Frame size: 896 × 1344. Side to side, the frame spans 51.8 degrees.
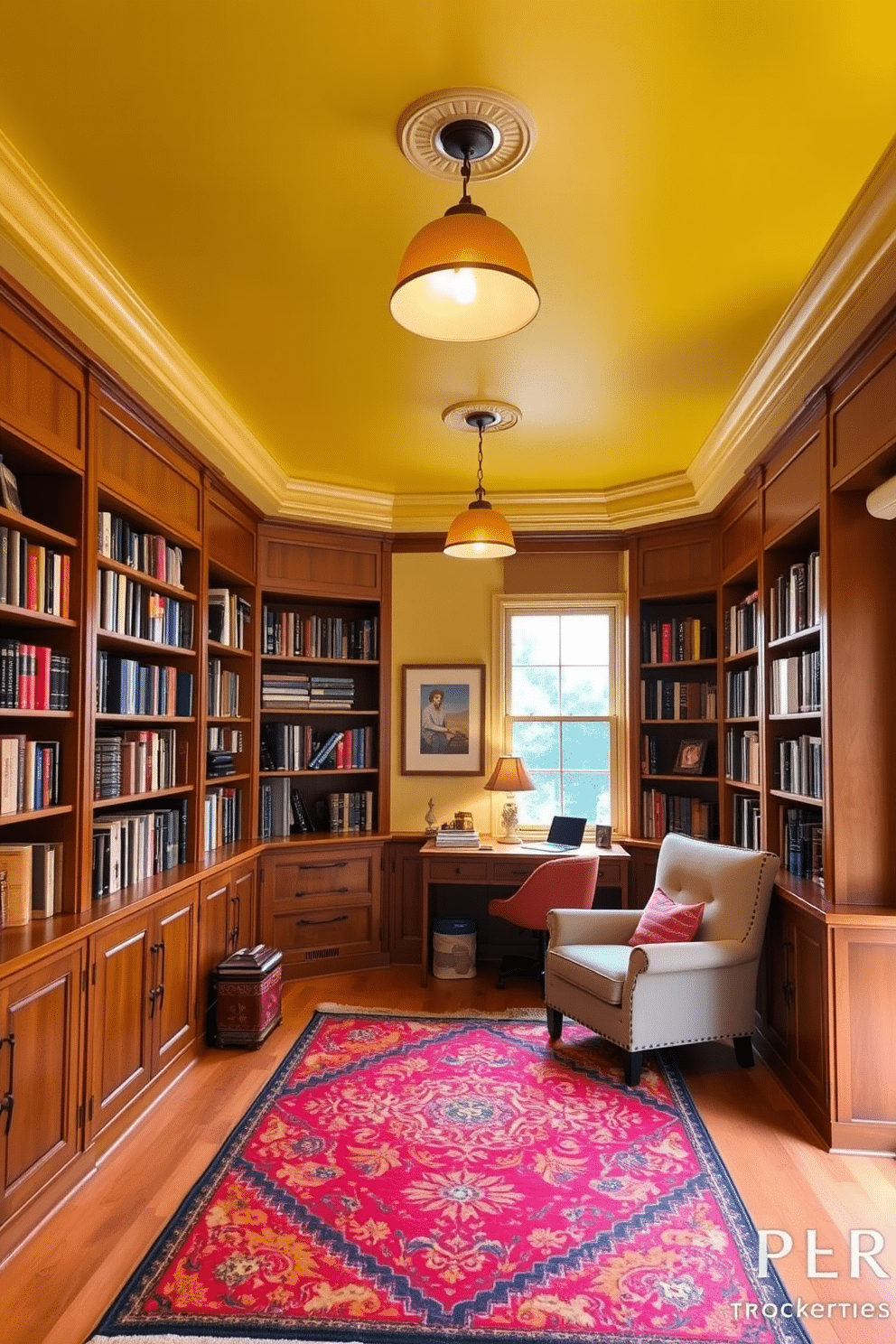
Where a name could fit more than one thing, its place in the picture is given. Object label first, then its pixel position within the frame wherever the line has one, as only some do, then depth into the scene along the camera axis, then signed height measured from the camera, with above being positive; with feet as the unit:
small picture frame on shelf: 18.95 -0.86
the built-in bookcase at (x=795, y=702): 13.17 +0.20
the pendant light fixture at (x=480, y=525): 15.03 +3.14
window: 20.40 +0.27
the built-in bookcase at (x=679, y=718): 18.94 -0.06
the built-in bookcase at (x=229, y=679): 16.58 +0.68
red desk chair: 16.94 -3.23
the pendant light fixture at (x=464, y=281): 6.97 +3.35
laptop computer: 18.93 -2.49
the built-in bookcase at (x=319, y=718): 19.40 -0.08
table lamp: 19.22 -1.40
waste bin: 18.67 -4.74
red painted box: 14.61 -4.58
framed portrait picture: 20.53 -0.12
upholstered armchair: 13.11 -3.83
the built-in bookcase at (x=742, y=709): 16.12 +0.11
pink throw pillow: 14.03 -3.22
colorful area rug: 7.95 -5.20
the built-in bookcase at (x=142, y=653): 12.04 +0.96
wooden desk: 18.33 -3.05
